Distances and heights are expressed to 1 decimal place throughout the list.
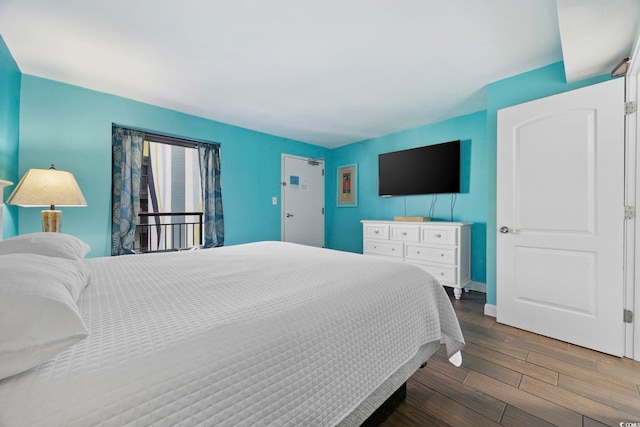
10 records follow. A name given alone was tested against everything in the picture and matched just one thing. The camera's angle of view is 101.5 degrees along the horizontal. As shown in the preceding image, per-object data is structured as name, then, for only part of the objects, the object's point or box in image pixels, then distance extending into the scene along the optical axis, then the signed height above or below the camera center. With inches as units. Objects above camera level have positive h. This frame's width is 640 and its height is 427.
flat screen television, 133.9 +23.7
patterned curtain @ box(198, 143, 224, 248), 137.4 +7.8
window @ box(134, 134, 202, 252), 150.9 +9.7
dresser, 119.3 -16.8
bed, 19.6 -13.0
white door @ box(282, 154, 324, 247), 172.7 +8.7
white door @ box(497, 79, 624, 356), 71.7 -1.1
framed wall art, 187.0 +19.8
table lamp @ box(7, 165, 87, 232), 76.7 +6.1
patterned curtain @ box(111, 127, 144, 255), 112.1 +9.8
